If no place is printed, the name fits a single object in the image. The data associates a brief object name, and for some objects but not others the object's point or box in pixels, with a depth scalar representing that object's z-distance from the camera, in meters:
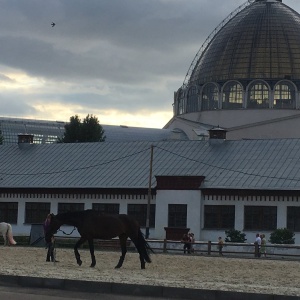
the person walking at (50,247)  33.40
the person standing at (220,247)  48.09
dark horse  31.39
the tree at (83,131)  122.50
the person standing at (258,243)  47.37
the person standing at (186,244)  48.81
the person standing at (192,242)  49.26
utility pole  64.71
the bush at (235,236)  59.78
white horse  48.72
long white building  62.56
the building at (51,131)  139.25
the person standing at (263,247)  47.78
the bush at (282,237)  58.12
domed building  118.00
